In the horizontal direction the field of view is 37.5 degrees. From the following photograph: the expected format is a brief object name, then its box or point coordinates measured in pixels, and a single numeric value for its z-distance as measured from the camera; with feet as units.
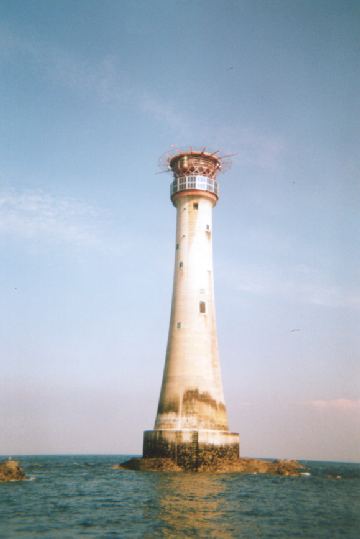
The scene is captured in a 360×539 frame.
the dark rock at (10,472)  121.80
